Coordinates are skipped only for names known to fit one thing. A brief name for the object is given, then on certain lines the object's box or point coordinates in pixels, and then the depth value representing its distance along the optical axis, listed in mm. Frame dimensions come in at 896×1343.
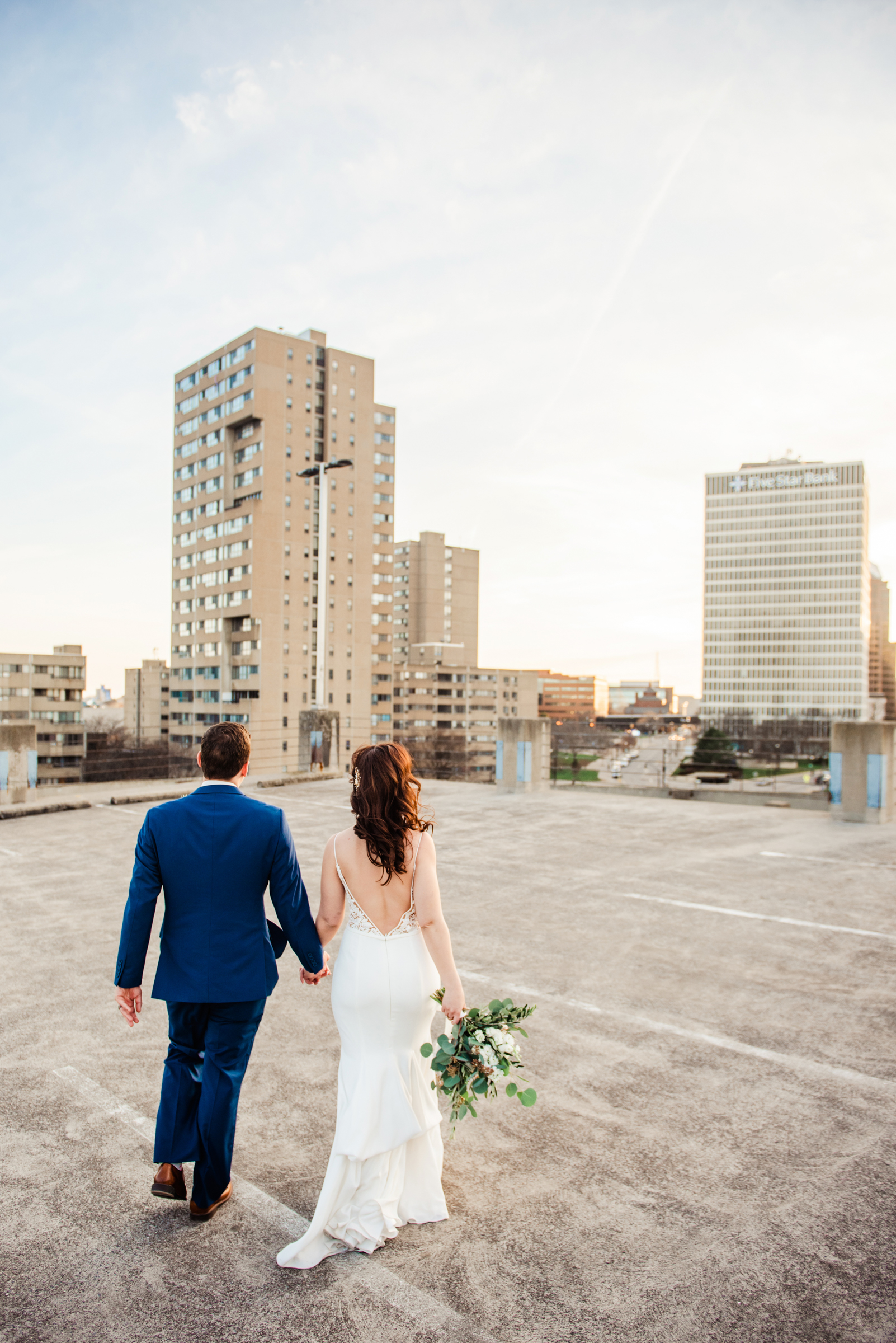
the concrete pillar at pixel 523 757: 16422
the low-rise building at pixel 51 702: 80688
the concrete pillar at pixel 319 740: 20109
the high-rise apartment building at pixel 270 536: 71062
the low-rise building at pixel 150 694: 115125
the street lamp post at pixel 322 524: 22453
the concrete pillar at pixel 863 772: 12953
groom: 2734
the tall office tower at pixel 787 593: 157125
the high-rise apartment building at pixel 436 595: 122125
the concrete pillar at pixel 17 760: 13680
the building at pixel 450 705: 108375
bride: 2600
